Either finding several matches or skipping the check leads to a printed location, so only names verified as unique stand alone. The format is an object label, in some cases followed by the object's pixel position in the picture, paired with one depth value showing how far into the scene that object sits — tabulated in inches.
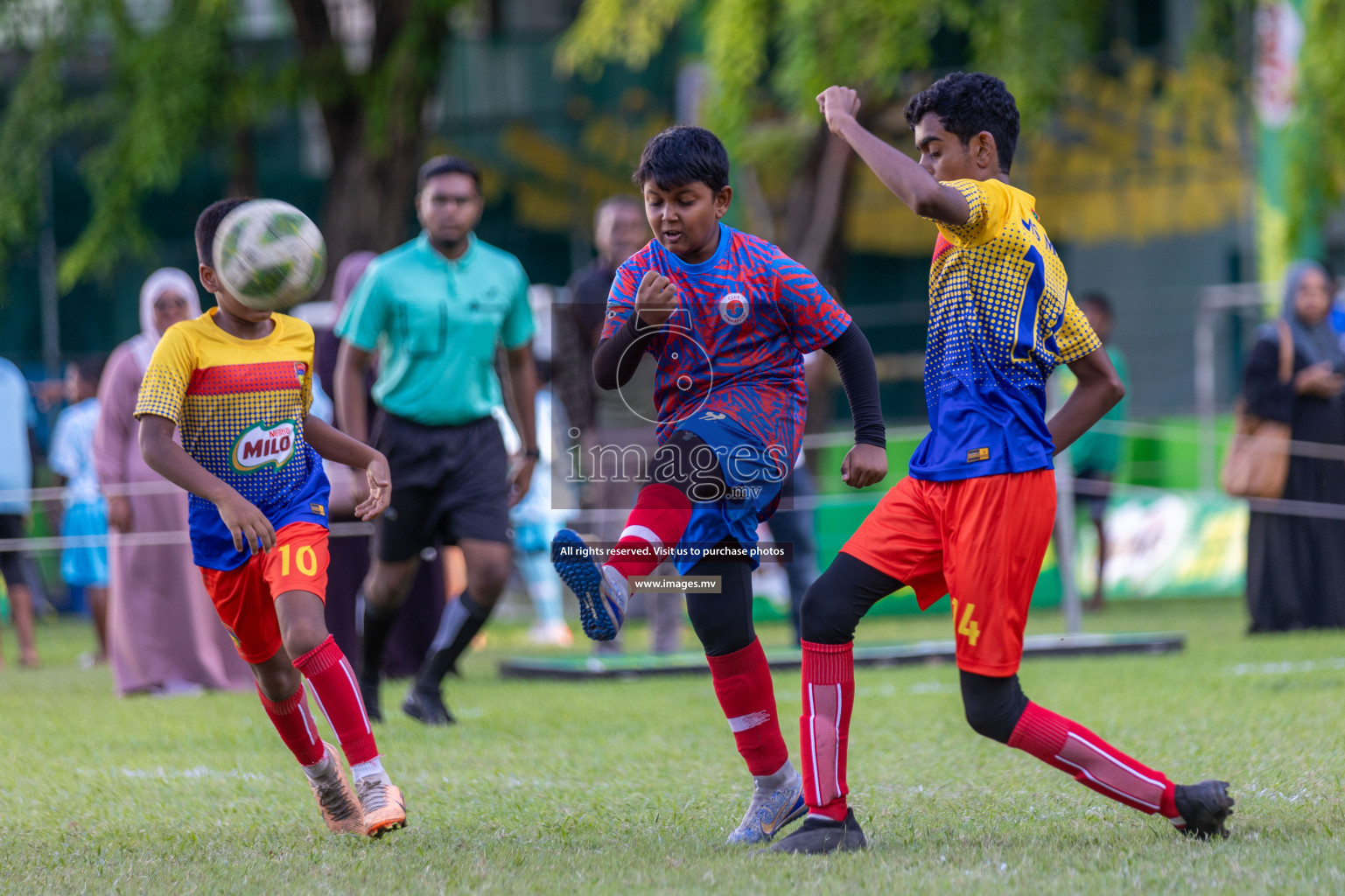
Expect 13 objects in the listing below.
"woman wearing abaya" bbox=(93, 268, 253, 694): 682.8
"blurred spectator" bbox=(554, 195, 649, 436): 700.0
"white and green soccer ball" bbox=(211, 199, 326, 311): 332.5
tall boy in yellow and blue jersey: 301.9
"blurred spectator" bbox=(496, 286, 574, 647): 880.9
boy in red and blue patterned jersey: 316.2
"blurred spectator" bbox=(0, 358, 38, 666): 842.8
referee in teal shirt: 534.9
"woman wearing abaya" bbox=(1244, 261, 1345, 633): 831.1
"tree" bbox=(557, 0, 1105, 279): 999.0
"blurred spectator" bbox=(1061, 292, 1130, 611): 999.6
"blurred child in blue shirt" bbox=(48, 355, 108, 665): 876.6
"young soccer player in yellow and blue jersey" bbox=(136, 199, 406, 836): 331.0
